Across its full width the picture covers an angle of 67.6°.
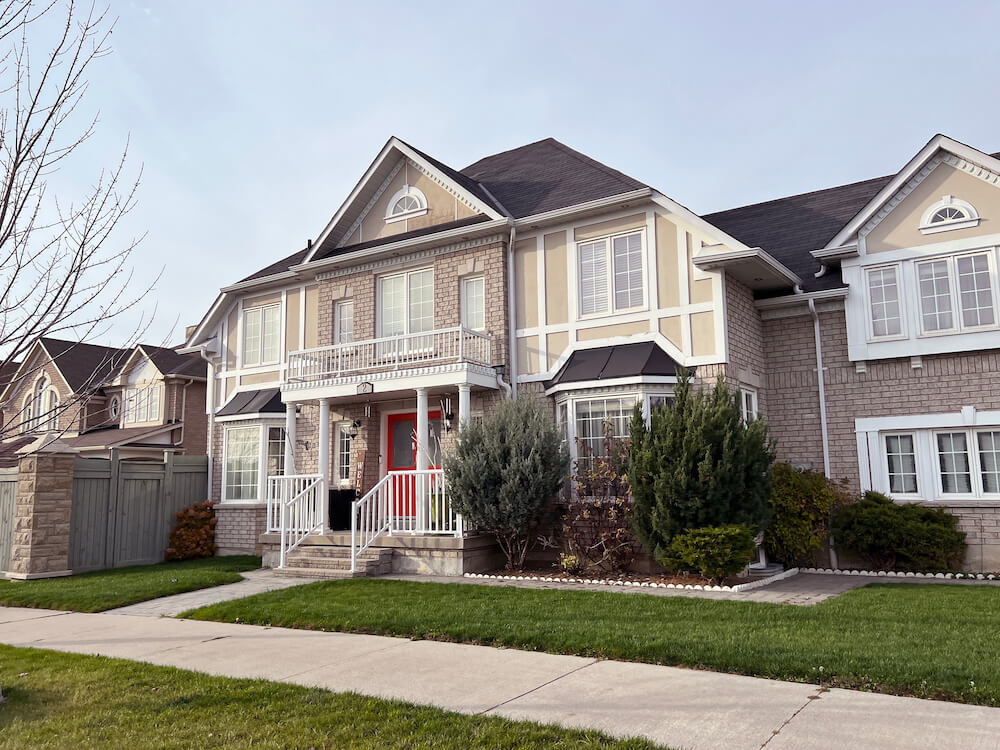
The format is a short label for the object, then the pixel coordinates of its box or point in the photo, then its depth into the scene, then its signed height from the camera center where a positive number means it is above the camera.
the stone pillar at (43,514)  13.06 -0.66
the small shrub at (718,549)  10.09 -1.17
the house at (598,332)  11.98 +2.32
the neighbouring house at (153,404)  22.03 +2.19
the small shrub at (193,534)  16.03 -1.29
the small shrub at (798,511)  11.95 -0.80
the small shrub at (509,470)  11.55 -0.05
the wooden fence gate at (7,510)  13.55 -0.59
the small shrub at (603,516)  11.38 -0.78
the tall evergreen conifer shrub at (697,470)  10.34 -0.10
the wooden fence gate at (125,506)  14.12 -0.64
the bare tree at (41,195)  4.60 +1.82
